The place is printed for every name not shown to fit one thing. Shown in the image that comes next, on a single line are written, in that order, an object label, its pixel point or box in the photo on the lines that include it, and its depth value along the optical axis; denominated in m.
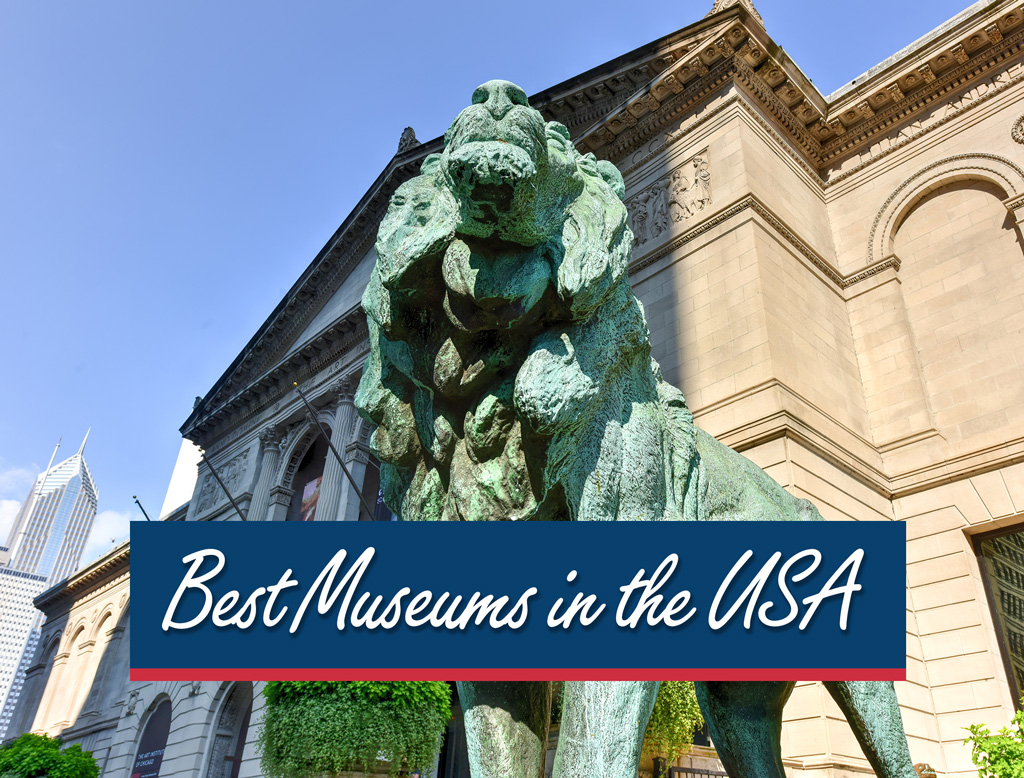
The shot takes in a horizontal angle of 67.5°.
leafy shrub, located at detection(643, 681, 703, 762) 7.41
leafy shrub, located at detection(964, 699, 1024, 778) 7.01
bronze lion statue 2.35
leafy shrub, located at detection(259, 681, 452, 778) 9.29
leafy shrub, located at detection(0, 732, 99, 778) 18.89
